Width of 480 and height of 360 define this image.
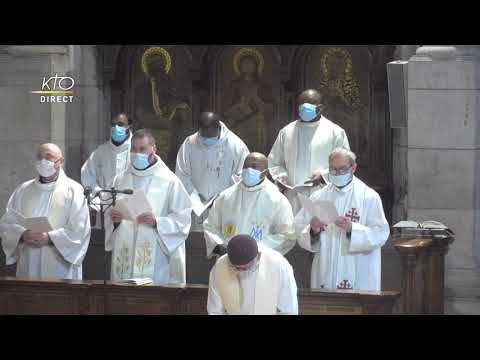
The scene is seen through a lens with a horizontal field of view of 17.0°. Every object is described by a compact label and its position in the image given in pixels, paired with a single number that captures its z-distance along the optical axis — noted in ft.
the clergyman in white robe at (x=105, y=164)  55.01
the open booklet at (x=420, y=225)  45.39
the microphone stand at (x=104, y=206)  45.50
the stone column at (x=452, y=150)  52.13
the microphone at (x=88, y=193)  45.29
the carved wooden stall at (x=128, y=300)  41.47
